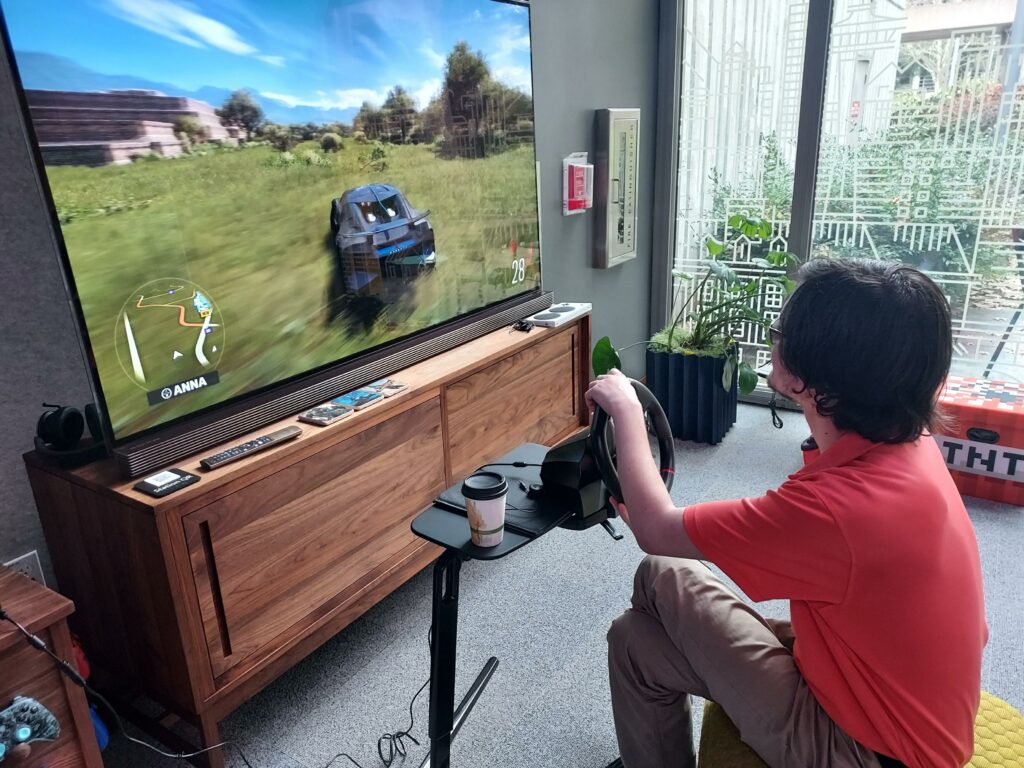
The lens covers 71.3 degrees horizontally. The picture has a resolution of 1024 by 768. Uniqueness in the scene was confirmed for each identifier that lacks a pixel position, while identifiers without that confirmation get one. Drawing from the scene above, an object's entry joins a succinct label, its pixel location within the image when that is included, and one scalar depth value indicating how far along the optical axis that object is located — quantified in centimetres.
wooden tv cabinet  150
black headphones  157
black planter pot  325
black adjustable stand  118
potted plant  322
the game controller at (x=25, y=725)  121
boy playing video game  100
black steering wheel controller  122
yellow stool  119
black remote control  155
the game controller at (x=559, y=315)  266
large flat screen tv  137
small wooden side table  126
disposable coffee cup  114
